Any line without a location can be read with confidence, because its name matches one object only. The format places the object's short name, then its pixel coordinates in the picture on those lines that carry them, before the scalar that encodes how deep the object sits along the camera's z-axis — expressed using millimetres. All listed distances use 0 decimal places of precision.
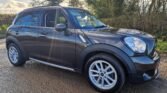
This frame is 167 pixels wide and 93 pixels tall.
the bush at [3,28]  7866
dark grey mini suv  2312
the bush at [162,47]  4168
